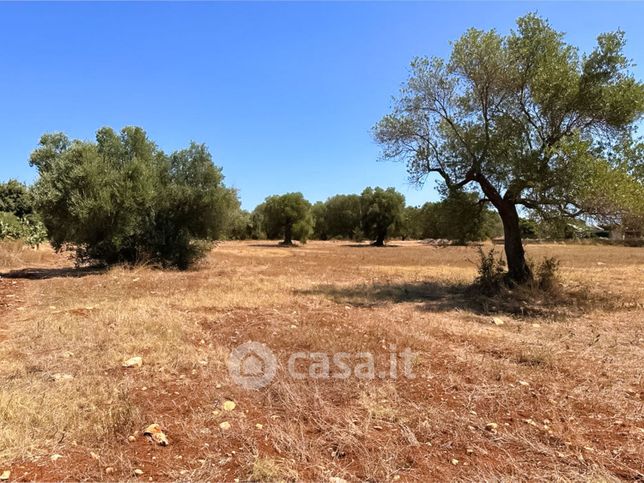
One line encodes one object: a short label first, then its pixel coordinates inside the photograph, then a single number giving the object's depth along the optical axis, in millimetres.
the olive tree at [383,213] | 65938
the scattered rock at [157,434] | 4062
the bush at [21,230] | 28469
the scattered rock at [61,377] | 5438
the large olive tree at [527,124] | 12055
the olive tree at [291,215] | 64375
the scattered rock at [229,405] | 4836
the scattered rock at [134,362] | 6129
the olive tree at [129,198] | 18156
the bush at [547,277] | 14242
